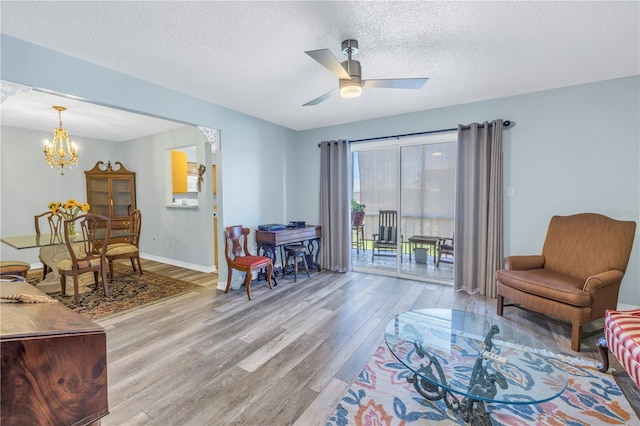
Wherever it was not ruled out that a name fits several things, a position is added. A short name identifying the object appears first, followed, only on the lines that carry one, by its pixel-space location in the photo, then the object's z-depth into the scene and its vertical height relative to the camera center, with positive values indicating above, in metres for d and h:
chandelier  4.04 +0.76
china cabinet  5.58 +0.21
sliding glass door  4.04 -0.04
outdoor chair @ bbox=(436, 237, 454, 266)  4.09 -0.72
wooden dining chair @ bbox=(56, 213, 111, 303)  3.26 -0.65
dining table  3.45 -0.49
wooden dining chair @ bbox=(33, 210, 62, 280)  3.96 -0.46
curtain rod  3.44 +0.95
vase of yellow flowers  3.59 -0.08
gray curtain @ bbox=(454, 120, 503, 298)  3.47 -0.13
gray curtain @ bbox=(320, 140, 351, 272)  4.61 -0.06
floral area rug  1.60 -1.24
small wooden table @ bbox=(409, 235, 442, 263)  4.20 -0.62
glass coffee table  1.44 -0.97
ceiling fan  2.15 +0.95
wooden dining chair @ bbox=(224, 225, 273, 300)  3.54 -0.76
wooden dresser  0.74 -0.47
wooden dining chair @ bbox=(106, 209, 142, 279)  4.03 -0.69
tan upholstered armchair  2.33 -0.71
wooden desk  4.09 -0.59
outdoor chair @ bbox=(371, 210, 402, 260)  4.48 -0.53
